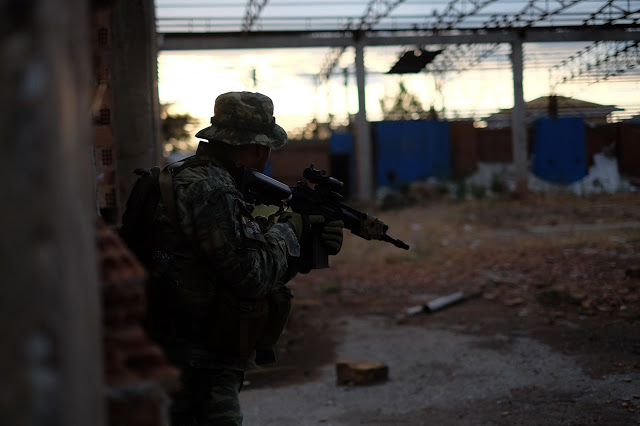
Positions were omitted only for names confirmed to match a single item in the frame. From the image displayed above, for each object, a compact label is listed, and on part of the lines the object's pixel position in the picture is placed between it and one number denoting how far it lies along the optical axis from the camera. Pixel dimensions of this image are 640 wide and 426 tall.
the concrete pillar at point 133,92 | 4.66
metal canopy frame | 16.59
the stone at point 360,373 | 5.03
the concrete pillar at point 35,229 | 0.73
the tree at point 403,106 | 22.06
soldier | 2.33
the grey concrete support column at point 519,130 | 19.09
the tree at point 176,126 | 23.31
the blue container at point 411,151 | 20.08
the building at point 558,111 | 17.02
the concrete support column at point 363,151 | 19.14
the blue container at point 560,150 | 18.67
